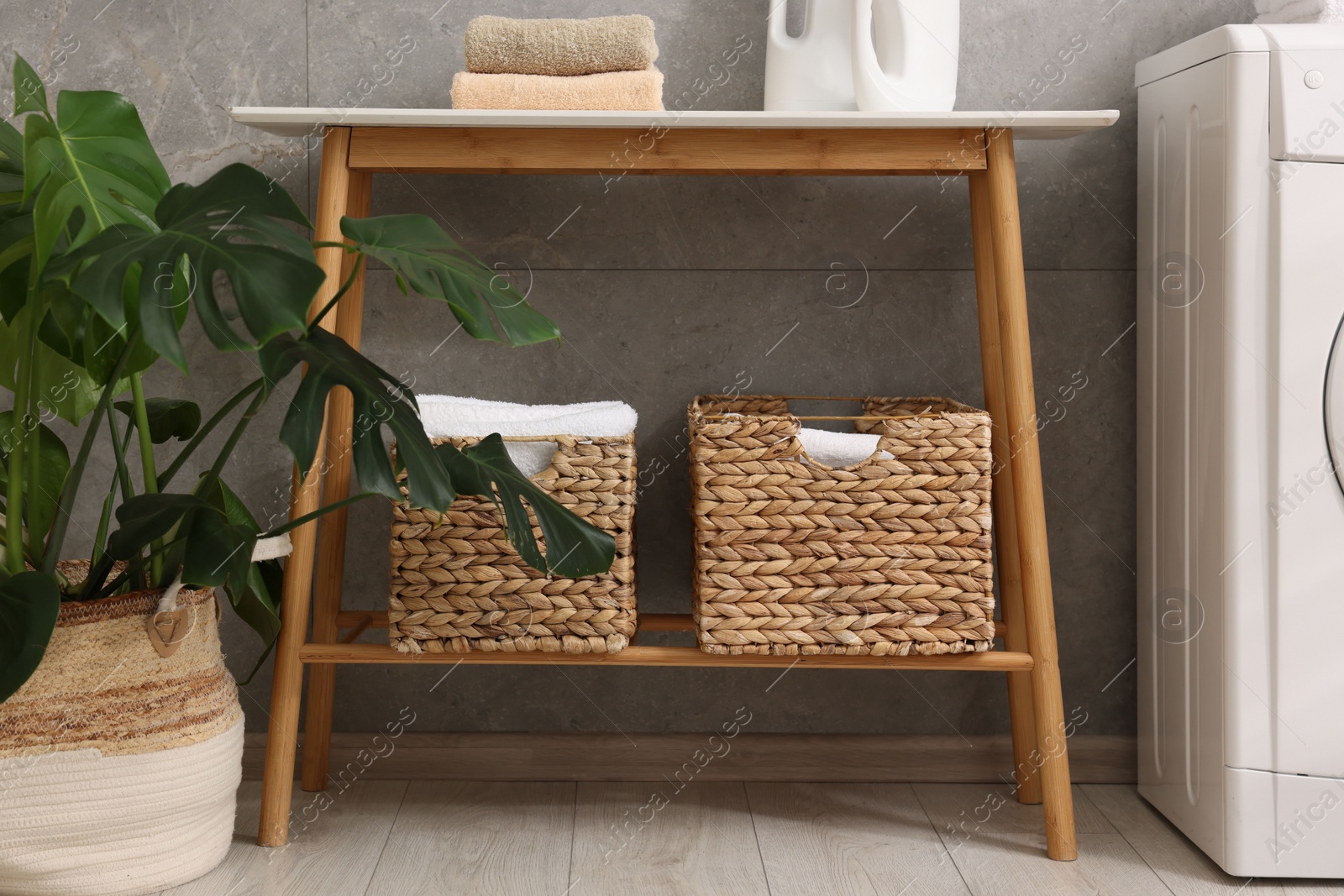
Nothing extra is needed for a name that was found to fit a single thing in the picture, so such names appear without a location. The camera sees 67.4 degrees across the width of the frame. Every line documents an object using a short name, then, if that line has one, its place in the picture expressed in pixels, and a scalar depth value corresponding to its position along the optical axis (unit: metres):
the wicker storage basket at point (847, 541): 1.15
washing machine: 1.11
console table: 1.17
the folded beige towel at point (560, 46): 1.24
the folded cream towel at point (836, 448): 1.16
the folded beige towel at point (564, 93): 1.22
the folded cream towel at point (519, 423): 1.18
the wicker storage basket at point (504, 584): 1.15
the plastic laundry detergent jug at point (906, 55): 1.23
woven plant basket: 1.01
